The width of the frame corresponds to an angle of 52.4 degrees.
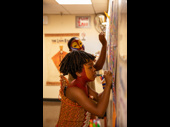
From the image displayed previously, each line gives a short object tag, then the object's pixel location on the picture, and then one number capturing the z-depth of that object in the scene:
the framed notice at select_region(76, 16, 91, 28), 4.76
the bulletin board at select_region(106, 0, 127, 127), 1.12
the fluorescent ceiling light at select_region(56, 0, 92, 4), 3.49
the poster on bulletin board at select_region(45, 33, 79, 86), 4.89
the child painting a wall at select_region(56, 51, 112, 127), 1.31
